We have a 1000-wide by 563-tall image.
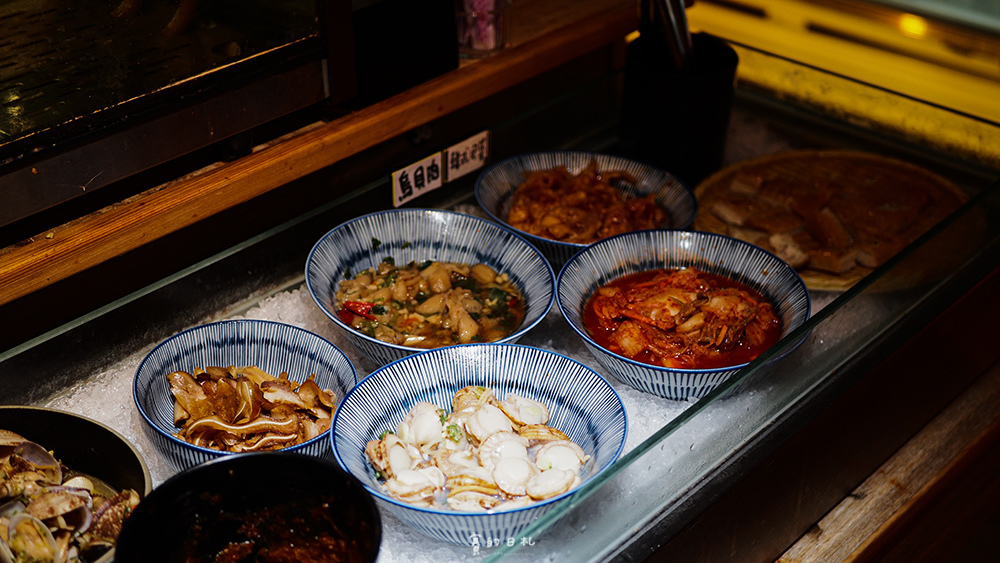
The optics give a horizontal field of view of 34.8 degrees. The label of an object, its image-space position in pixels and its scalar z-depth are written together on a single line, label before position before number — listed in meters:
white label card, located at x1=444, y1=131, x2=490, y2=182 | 1.30
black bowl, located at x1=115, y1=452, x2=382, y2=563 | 0.97
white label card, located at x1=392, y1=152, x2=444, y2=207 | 1.26
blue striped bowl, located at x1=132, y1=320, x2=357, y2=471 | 1.09
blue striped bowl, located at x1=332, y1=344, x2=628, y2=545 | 1.03
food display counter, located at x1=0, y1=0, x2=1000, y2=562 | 1.05
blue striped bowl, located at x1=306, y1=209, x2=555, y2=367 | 1.19
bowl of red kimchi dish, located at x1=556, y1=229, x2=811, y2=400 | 1.12
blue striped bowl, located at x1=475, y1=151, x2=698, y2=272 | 1.31
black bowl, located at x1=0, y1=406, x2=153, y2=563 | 1.03
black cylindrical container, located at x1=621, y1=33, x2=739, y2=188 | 1.33
